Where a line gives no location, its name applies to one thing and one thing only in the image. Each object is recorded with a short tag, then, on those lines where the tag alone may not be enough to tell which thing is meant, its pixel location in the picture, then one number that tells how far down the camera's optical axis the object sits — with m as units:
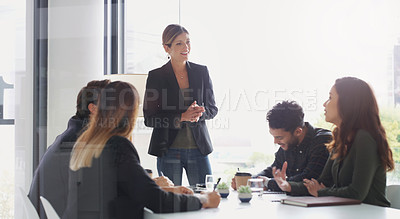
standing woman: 2.74
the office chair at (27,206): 2.13
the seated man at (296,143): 2.24
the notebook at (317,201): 1.69
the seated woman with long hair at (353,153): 1.90
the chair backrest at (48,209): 2.05
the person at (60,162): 2.08
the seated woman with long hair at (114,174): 1.63
